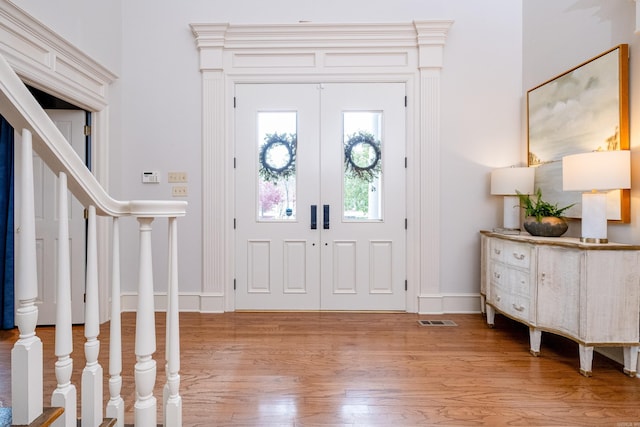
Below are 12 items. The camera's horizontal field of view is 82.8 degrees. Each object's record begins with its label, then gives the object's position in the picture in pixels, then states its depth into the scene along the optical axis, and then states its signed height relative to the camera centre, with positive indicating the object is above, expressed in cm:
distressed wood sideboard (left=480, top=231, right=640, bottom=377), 226 -57
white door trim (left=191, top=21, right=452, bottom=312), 360 +120
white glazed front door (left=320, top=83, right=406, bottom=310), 365 +10
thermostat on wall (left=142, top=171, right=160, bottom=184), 366 +30
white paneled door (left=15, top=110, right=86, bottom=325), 315 -21
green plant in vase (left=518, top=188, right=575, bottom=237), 276 -10
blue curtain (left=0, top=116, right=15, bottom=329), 318 -15
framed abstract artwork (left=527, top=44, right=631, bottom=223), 246 +68
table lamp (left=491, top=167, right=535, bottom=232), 323 +18
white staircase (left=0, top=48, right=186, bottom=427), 92 -28
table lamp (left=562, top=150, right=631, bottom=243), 227 +17
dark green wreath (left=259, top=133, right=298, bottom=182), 368 +51
